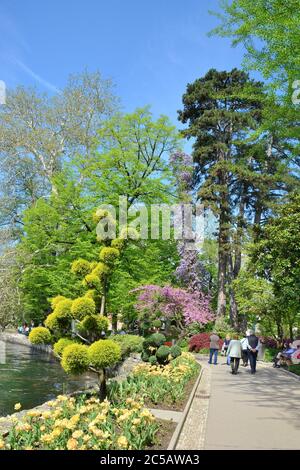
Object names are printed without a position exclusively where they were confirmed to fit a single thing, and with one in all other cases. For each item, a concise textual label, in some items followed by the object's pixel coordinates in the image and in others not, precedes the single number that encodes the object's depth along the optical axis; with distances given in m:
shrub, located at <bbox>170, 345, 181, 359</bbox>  17.13
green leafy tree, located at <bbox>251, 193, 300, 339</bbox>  17.61
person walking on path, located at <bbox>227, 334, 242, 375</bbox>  15.98
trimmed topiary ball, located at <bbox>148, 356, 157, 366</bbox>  15.45
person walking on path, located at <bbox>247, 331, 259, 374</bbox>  16.50
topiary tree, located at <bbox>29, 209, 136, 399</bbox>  8.34
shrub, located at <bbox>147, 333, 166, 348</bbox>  16.02
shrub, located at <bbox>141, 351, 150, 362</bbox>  16.33
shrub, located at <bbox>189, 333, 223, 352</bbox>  27.30
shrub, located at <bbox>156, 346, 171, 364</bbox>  15.65
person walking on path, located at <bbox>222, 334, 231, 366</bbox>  22.81
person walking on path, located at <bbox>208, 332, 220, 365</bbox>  19.62
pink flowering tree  24.08
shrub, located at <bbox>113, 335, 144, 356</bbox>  21.47
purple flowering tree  31.25
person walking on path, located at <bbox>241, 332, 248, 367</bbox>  18.80
